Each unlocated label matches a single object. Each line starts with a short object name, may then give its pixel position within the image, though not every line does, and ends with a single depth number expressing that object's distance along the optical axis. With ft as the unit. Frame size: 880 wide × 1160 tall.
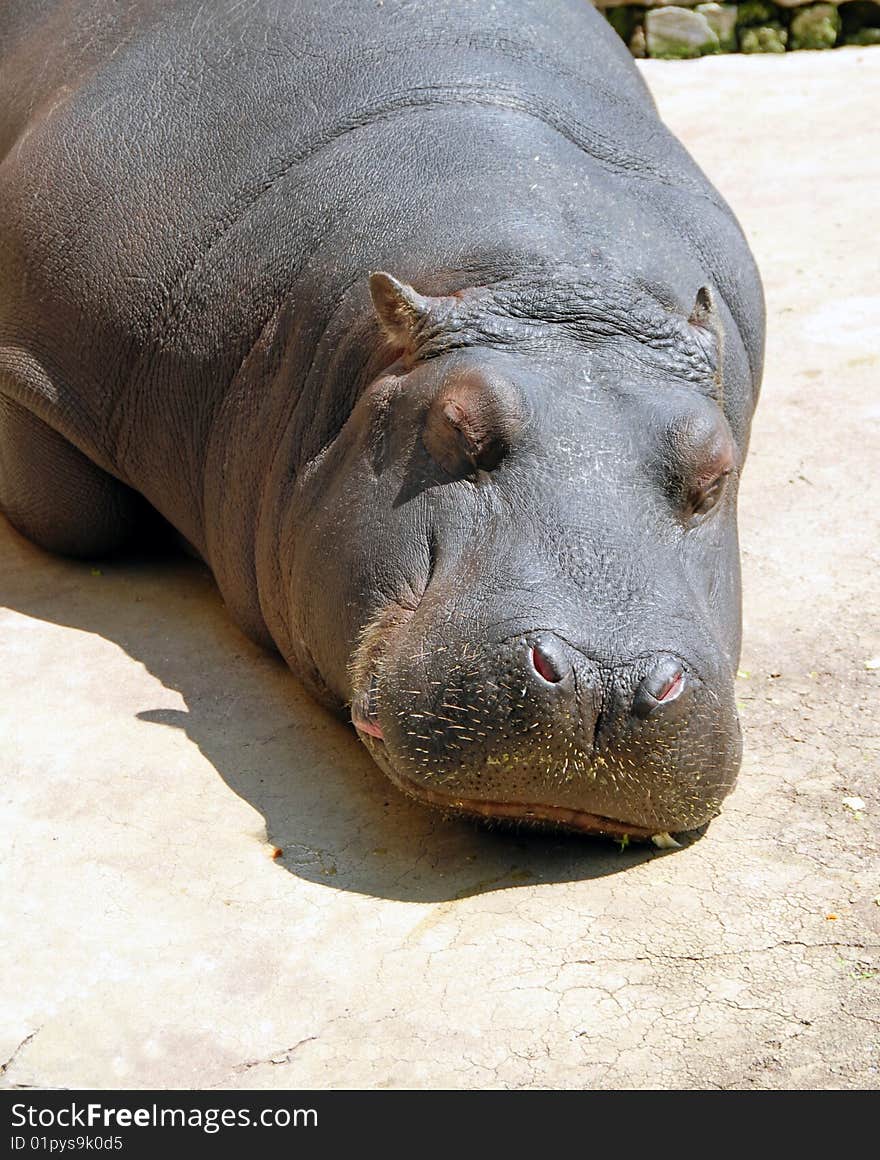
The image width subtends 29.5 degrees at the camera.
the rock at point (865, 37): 44.14
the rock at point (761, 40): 44.32
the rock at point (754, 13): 44.42
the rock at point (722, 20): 44.09
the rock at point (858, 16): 44.34
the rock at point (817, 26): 44.29
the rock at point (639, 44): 44.09
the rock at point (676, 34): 43.80
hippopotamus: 12.44
